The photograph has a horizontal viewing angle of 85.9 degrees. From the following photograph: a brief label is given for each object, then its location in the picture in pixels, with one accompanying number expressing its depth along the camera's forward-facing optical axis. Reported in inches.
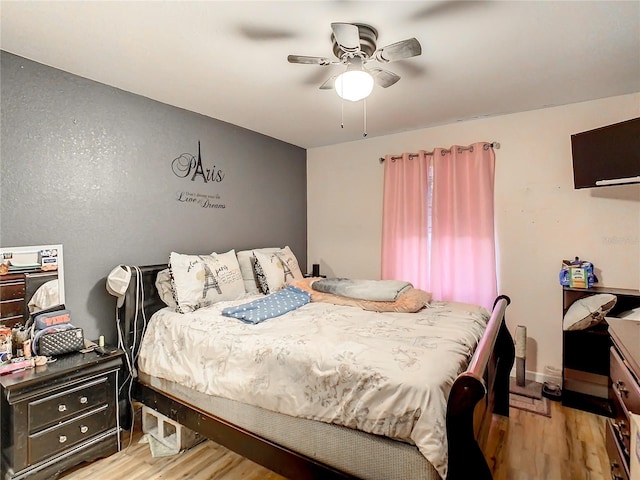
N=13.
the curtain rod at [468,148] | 125.1
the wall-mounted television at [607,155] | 91.6
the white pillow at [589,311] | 95.8
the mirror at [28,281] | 78.8
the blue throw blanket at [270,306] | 90.1
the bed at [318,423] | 48.8
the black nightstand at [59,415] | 69.1
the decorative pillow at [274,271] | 122.1
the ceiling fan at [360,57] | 66.0
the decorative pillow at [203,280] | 96.5
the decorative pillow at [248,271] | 122.4
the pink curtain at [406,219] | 138.3
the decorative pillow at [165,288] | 99.4
